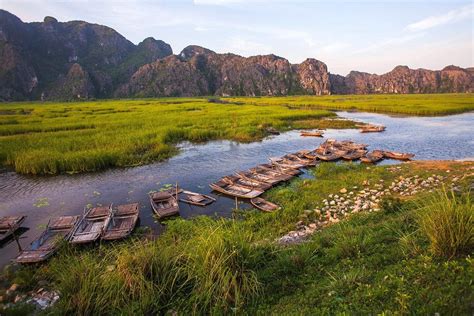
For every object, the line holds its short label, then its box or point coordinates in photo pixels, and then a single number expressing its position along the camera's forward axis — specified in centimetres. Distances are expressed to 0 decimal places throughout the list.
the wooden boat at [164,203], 1356
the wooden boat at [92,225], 1101
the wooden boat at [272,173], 1830
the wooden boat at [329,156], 2298
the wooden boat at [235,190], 1574
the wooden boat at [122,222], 1124
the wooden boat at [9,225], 1187
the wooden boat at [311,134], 3663
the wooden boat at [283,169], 1945
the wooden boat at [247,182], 1675
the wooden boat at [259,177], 1758
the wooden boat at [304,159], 2189
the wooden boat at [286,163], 2097
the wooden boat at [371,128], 3897
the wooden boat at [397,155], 2341
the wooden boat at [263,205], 1368
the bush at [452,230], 516
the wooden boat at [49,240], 970
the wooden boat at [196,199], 1520
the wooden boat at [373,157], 2266
